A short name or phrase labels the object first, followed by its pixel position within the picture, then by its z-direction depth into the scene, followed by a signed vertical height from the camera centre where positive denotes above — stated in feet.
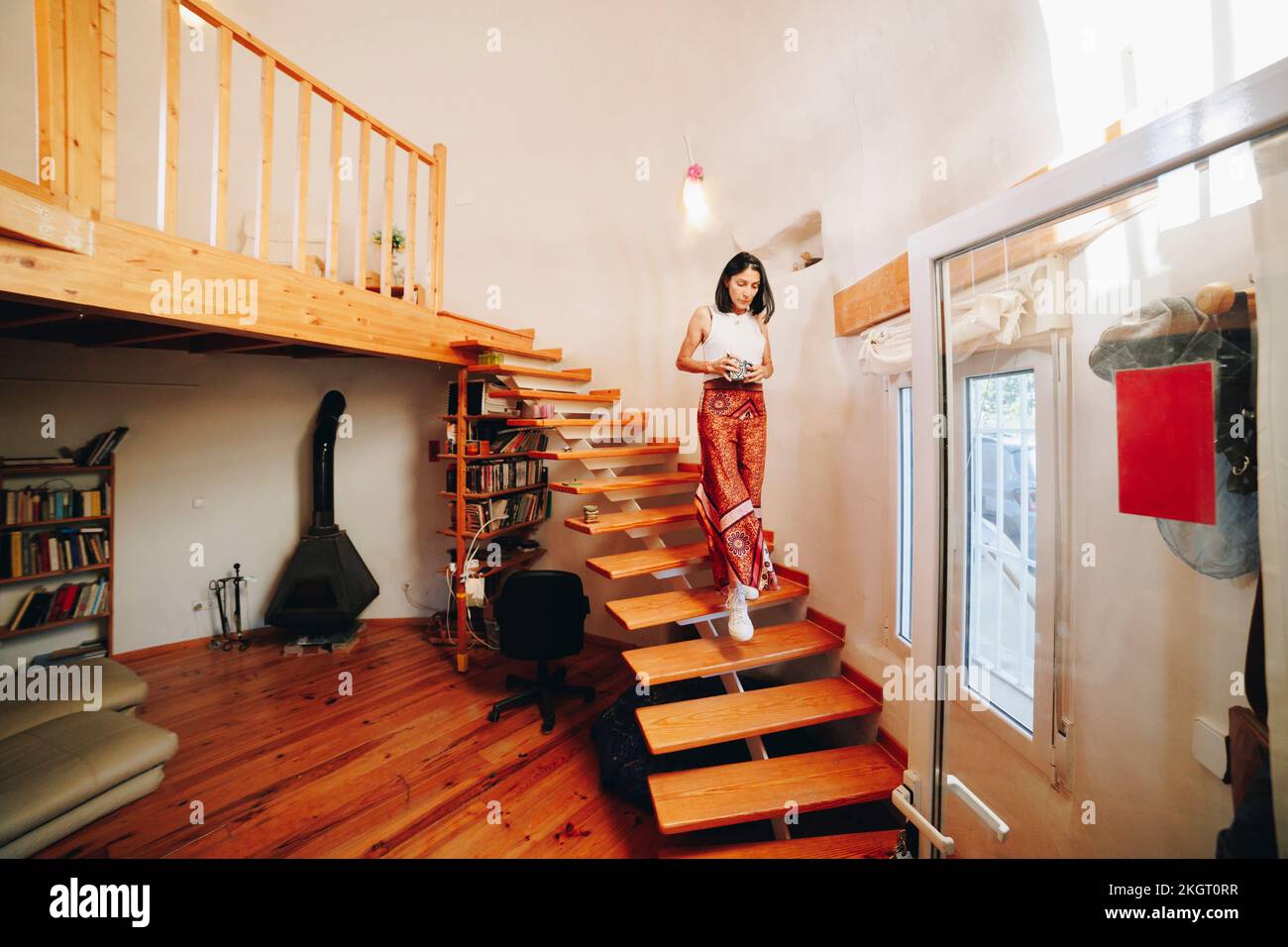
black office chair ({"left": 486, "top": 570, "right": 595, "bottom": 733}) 7.66 -2.50
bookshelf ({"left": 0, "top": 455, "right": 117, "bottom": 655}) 8.46 -1.00
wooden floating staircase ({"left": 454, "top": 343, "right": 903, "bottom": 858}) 4.88 -3.08
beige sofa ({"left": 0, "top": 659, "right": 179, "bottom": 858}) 4.68 -3.42
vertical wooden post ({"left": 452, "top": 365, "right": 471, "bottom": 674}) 9.34 -1.16
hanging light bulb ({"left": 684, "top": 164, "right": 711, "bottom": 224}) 8.35 +5.39
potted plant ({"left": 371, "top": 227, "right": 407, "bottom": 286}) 11.55 +6.08
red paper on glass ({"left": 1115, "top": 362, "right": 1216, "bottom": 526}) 2.34 +0.18
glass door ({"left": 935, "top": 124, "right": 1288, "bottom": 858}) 2.34 -0.26
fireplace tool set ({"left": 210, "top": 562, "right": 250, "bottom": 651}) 10.66 -3.36
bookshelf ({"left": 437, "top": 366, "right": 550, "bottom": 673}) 9.41 -0.05
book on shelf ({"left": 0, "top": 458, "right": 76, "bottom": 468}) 8.47 +0.31
